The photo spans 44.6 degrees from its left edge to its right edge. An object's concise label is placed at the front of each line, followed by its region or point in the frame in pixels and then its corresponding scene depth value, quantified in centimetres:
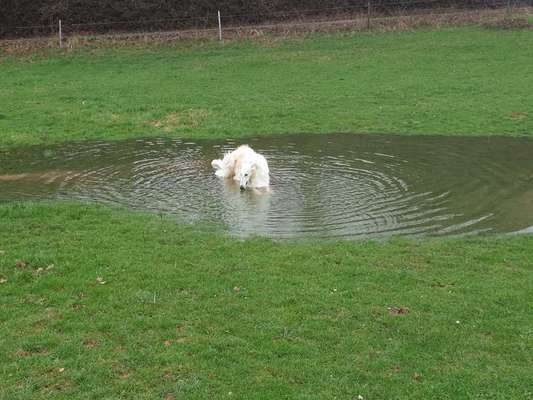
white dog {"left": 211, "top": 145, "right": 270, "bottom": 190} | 1628
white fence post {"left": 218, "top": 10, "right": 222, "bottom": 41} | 4331
